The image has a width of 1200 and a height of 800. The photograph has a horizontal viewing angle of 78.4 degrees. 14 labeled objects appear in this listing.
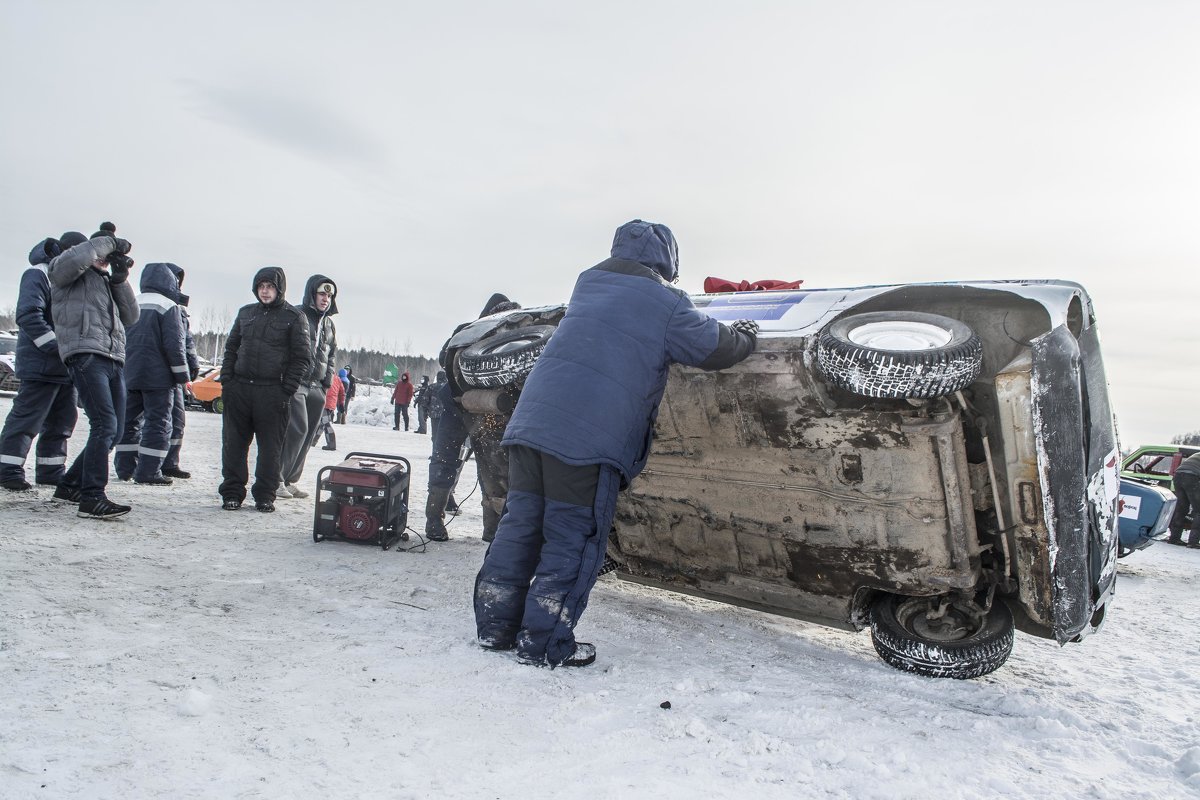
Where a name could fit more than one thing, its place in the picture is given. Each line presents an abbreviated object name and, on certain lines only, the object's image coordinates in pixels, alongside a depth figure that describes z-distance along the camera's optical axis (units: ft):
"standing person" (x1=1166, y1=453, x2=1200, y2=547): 31.91
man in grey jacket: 14.96
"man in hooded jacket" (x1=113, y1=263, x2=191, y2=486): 20.72
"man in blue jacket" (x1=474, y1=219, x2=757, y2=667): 9.02
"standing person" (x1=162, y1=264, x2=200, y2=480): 22.15
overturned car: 8.50
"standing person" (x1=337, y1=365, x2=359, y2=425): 66.42
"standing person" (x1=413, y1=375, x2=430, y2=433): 59.88
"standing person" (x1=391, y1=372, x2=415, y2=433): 68.54
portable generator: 15.71
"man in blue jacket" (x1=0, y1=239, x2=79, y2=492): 16.85
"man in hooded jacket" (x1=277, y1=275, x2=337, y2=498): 20.81
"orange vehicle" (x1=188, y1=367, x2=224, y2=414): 61.98
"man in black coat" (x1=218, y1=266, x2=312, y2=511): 18.24
